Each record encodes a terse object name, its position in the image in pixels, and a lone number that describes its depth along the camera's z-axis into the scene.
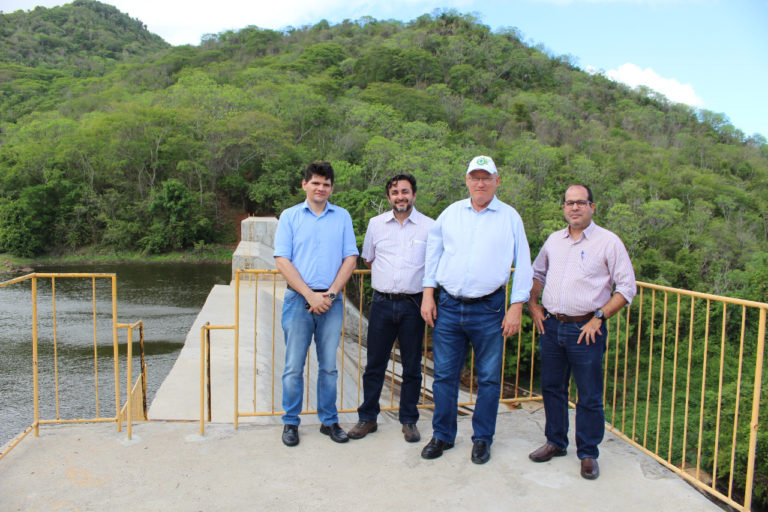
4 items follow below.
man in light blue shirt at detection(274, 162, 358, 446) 3.53
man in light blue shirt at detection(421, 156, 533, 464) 3.26
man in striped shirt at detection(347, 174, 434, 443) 3.52
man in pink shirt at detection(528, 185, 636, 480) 3.16
